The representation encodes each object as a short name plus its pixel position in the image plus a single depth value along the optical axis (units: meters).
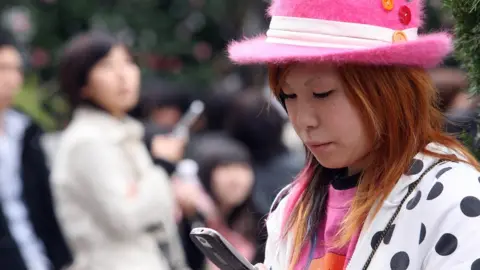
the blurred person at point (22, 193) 10.19
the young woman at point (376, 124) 4.22
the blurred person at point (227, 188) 10.23
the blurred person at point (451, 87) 10.79
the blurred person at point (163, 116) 12.30
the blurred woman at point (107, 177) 9.71
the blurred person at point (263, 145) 9.97
